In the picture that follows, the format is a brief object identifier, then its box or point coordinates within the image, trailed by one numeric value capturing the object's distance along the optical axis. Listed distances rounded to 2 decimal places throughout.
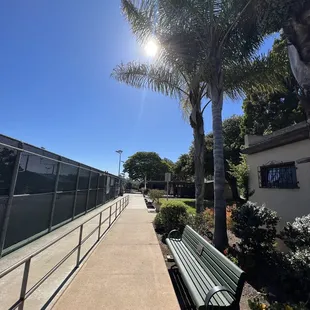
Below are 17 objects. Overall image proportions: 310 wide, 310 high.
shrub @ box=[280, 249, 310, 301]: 3.59
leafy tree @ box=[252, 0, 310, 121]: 3.66
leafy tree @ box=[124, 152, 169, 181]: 69.25
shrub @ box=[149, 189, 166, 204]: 17.46
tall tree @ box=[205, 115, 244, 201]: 22.88
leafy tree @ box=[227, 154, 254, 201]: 9.77
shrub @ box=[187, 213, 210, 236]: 7.05
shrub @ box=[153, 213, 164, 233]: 8.54
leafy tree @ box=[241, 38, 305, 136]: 17.93
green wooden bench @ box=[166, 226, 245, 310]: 2.56
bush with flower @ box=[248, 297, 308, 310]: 2.71
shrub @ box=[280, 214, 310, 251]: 4.27
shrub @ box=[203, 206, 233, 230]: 7.52
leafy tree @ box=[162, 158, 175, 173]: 71.45
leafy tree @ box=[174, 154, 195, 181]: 26.74
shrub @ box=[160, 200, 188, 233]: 7.83
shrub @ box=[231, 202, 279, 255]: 5.46
